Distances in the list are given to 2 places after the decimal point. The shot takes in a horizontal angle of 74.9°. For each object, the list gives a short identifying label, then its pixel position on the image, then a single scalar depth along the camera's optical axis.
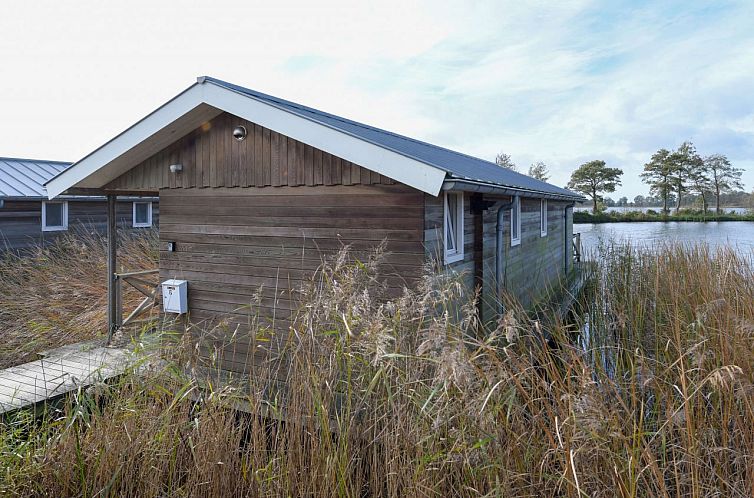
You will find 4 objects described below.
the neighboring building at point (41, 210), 12.09
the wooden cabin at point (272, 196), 4.76
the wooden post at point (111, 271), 7.05
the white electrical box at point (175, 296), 6.09
